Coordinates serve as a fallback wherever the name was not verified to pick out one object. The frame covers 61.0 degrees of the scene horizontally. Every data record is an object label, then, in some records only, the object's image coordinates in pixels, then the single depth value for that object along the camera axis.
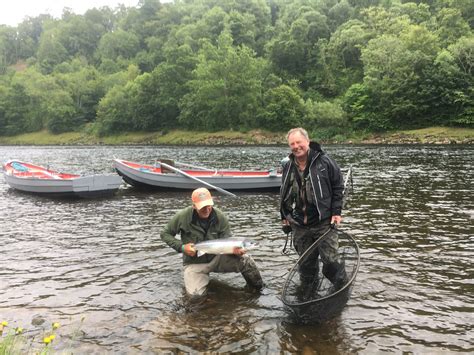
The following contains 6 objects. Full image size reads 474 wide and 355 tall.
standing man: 5.81
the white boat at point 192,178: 19.35
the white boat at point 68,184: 18.39
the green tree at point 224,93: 74.12
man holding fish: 6.33
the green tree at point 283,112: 67.69
